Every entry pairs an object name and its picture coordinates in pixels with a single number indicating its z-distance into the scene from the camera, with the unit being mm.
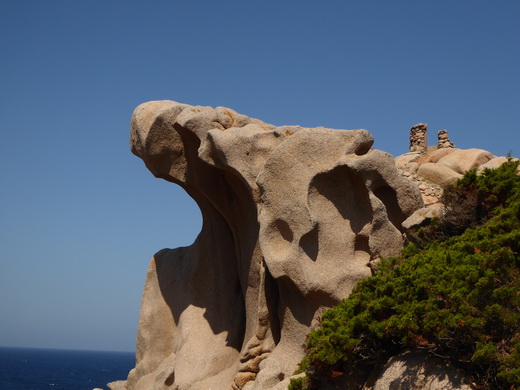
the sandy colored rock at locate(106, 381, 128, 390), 17781
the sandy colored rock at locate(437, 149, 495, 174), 18484
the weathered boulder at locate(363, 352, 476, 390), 9195
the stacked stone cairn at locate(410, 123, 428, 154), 21734
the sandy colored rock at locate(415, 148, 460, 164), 19688
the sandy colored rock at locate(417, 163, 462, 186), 17156
